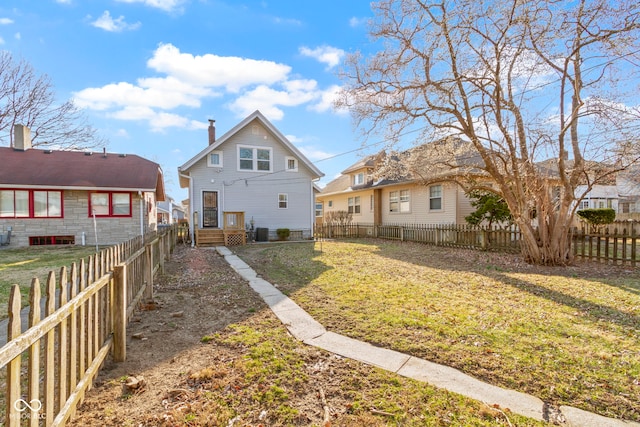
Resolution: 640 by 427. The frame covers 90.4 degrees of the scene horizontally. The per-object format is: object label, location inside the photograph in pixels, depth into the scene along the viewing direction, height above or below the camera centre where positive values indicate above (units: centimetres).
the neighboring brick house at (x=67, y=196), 1423 +103
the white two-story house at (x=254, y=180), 1694 +202
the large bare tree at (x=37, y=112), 2128 +775
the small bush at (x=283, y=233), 1792 -101
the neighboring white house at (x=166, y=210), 3916 +83
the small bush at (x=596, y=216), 1991 -34
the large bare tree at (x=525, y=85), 792 +382
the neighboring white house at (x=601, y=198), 2854 +116
